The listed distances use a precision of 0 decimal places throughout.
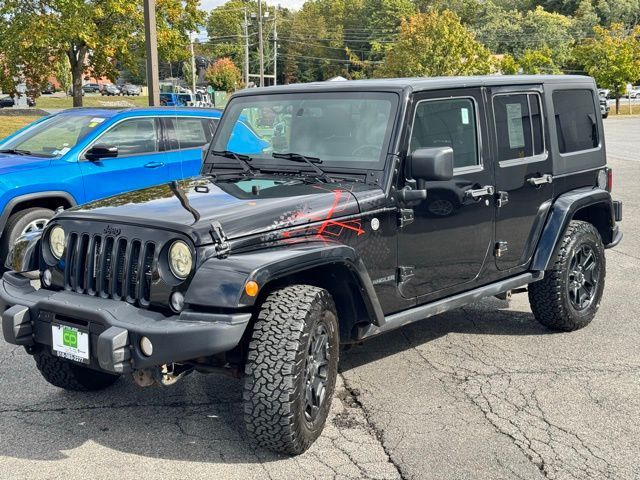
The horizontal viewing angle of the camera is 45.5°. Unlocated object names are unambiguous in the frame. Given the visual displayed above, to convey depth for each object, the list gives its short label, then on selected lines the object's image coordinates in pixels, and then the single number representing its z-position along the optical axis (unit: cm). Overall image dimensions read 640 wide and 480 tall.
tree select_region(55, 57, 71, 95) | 6082
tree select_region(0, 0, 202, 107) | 2008
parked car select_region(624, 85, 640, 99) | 7155
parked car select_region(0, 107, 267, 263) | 761
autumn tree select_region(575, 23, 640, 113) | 5541
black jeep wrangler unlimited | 357
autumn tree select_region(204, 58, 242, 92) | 7762
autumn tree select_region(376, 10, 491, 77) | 5650
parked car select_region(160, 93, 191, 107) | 2902
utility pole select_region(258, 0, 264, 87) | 4701
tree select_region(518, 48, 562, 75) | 6544
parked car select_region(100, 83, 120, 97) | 8412
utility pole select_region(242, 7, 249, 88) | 6327
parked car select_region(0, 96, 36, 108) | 4388
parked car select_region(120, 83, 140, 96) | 8896
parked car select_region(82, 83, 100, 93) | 8750
